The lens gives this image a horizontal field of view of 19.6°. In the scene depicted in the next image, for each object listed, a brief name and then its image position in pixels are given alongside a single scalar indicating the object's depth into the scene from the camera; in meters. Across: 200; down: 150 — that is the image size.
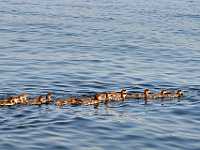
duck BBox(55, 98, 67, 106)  24.80
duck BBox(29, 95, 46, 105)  24.66
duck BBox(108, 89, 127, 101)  26.12
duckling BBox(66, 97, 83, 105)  24.95
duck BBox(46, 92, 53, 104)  25.05
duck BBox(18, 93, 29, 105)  24.42
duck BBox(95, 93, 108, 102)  25.64
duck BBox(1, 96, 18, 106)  23.98
